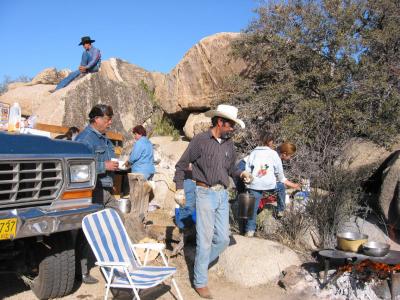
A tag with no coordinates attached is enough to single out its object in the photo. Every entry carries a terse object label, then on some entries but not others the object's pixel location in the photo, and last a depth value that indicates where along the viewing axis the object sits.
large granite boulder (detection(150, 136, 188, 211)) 10.29
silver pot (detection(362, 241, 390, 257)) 4.98
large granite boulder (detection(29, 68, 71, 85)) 15.91
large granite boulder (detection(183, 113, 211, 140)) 11.53
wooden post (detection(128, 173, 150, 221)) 8.38
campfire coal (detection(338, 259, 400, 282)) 4.97
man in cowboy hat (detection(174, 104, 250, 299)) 5.18
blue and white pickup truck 4.14
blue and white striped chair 4.39
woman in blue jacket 8.81
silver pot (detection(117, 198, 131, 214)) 7.66
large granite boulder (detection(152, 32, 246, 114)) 11.69
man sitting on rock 11.95
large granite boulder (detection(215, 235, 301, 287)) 5.74
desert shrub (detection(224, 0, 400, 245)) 9.03
